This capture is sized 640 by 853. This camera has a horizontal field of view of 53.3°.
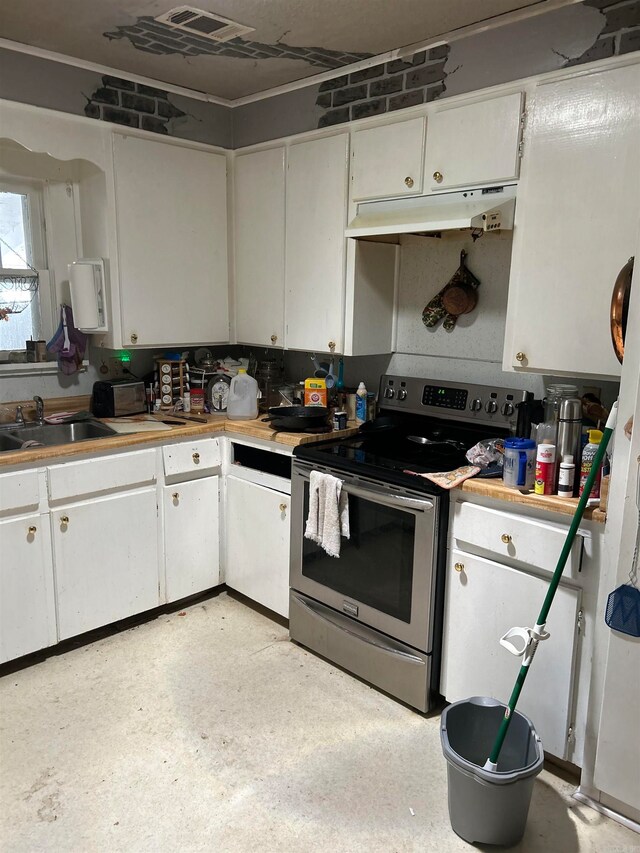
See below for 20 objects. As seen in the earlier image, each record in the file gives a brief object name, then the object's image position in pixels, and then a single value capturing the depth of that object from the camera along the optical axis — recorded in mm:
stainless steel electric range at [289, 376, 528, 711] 2234
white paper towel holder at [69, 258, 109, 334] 2908
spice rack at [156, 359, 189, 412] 3307
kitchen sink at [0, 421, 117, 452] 2770
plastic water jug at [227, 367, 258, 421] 3107
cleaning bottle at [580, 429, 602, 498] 1914
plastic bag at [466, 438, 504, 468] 2246
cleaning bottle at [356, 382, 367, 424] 3002
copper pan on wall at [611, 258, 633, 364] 1854
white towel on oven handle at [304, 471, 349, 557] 2428
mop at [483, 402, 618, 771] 1740
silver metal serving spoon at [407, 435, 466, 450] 2600
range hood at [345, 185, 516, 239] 2211
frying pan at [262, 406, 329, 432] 2762
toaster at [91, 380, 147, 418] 3104
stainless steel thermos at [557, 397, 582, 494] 1926
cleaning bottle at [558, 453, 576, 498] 1928
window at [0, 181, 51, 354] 2979
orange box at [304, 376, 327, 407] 3006
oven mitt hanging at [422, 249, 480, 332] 2738
